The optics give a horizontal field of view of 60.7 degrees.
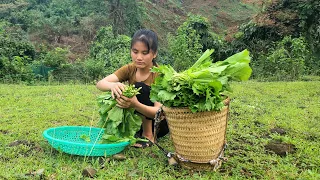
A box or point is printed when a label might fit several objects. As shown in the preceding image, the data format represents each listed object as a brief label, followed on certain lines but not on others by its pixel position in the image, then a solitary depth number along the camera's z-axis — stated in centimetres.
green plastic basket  189
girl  202
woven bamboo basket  175
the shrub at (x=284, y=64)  616
